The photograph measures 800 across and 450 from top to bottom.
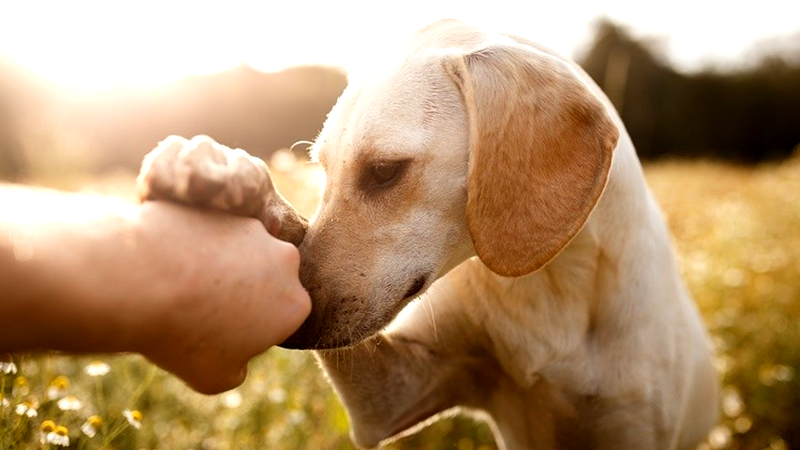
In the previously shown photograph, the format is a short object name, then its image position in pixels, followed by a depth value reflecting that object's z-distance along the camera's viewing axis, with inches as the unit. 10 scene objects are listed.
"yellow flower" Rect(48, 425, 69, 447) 18.4
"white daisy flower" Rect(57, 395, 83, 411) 20.1
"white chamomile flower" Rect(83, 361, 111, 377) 21.5
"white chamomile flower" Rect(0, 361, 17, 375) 17.1
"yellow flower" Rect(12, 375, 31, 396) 19.1
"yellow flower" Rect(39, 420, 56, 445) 18.8
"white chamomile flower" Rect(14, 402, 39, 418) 17.9
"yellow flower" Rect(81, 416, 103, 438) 19.3
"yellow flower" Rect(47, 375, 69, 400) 21.2
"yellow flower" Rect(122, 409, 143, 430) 19.7
